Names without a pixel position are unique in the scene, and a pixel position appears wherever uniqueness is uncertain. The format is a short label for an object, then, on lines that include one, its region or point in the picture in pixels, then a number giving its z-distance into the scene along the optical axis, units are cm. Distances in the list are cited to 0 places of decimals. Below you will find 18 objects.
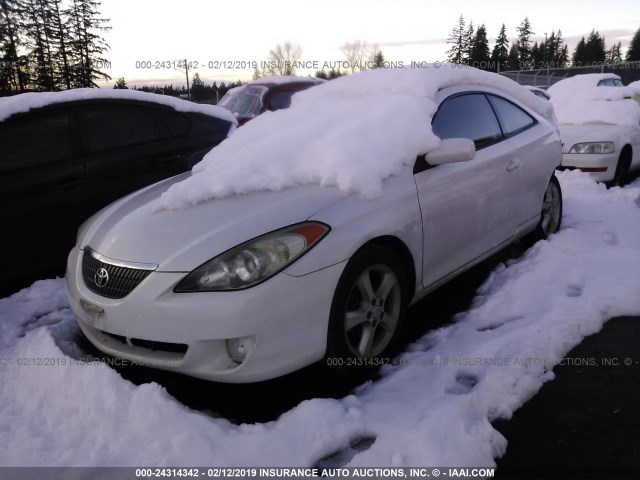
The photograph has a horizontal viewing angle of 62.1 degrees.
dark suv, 395
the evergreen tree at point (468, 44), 7669
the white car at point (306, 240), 235
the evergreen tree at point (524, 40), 9706
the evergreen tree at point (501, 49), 8075
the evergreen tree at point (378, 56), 5670
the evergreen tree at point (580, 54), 9356
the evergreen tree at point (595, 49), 9101
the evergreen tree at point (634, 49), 7875
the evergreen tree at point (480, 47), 7544
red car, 945
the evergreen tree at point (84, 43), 4275
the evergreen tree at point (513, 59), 8674
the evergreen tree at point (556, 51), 9506
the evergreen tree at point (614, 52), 10269
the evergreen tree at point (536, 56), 8957
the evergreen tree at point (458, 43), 7643
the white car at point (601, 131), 694
